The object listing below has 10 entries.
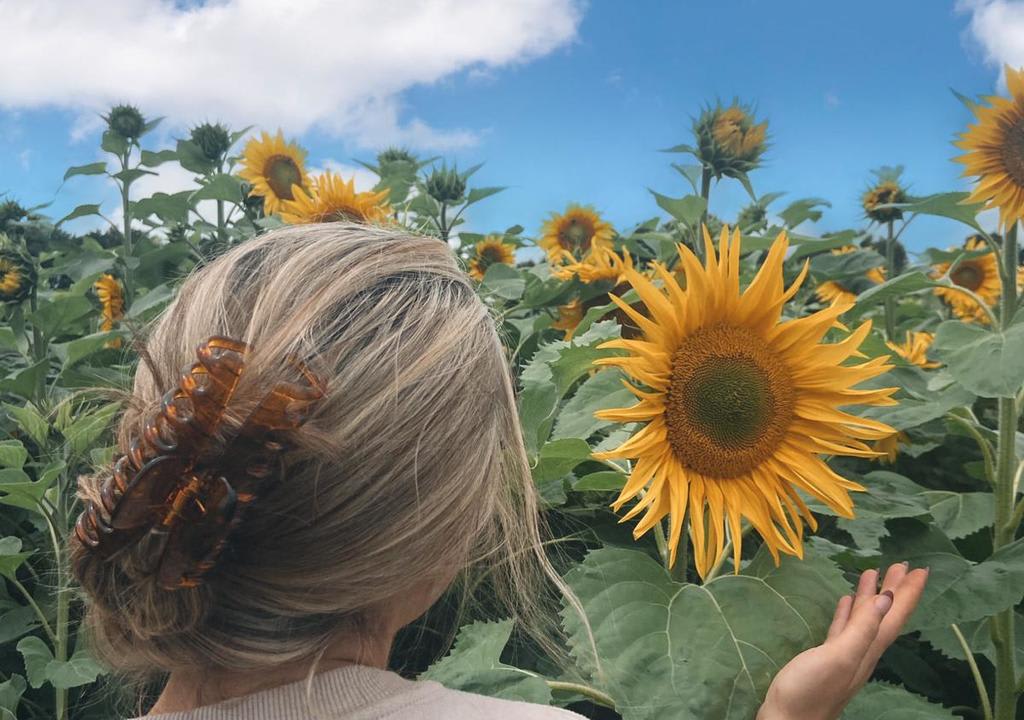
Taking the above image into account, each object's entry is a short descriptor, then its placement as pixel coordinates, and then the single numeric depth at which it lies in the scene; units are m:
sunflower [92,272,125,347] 3.30
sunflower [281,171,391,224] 2.78
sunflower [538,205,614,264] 3.63
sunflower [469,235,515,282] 3.38
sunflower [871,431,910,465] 1.97
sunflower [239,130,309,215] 3.32
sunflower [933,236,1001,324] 3.54
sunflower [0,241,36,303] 2.84
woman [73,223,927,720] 0.91
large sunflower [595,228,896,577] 1.16
